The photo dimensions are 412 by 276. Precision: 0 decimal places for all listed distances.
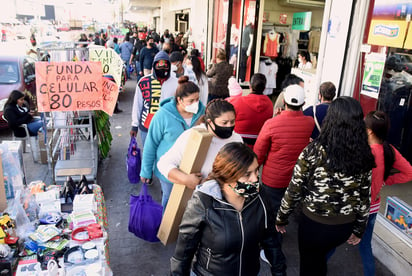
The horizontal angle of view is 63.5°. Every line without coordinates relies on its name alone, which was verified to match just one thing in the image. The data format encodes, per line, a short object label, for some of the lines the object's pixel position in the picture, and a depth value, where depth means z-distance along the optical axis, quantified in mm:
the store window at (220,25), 10836
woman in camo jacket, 2307
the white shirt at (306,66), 7620
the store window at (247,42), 9266
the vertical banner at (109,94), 4719
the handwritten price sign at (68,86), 4398
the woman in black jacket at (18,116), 5770
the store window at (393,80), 3945
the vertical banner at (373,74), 4406
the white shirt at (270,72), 9547
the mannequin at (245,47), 9383
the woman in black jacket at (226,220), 1881
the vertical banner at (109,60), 5133
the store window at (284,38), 9552
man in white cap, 3316
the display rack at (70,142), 4988
